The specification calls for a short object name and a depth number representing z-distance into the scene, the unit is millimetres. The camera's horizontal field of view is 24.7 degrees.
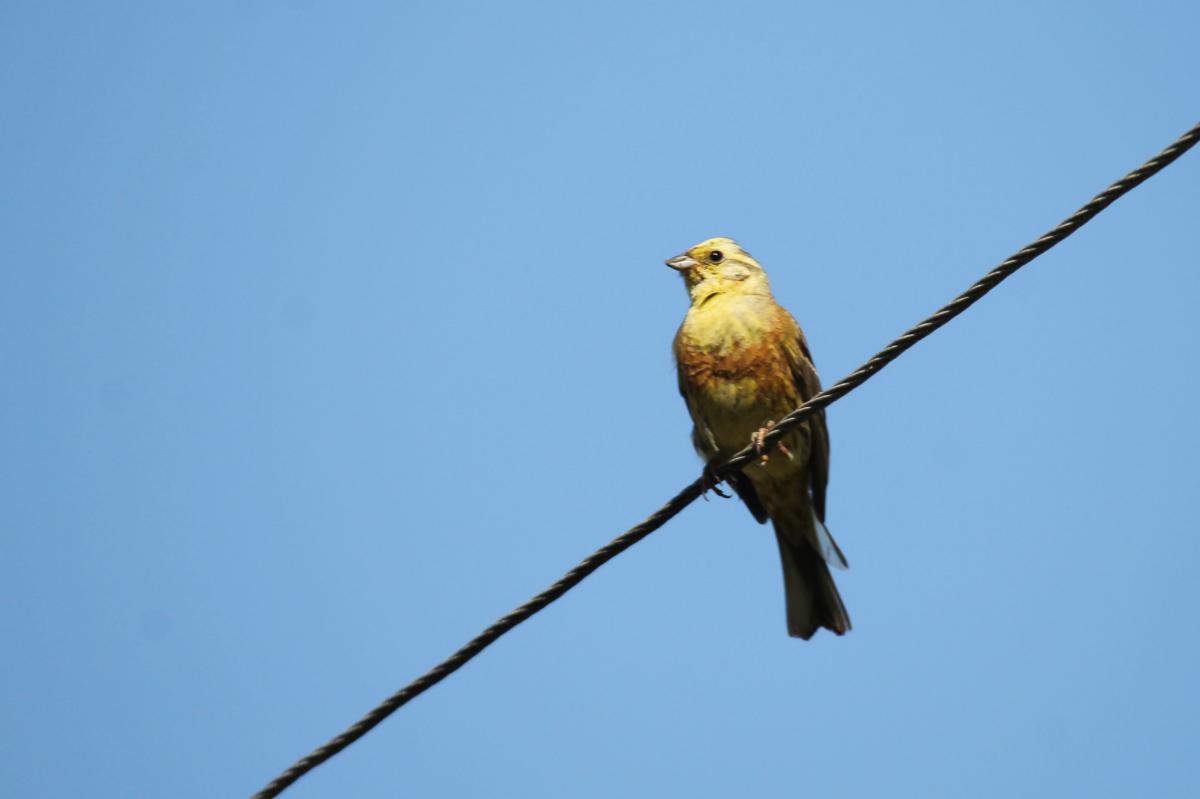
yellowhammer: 11492
